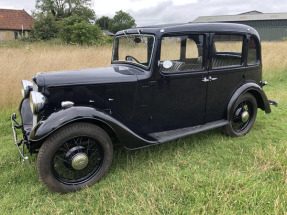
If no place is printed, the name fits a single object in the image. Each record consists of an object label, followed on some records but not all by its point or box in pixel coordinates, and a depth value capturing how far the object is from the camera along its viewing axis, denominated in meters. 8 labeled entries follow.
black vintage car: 2.25
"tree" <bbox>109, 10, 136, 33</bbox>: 52.03
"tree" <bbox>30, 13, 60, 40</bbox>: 22.69
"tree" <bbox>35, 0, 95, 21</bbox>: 35.72
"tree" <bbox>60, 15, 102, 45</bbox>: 11.70
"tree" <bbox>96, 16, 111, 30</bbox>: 55.66
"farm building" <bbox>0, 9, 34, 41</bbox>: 29.81
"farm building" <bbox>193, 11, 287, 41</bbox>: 34.78
